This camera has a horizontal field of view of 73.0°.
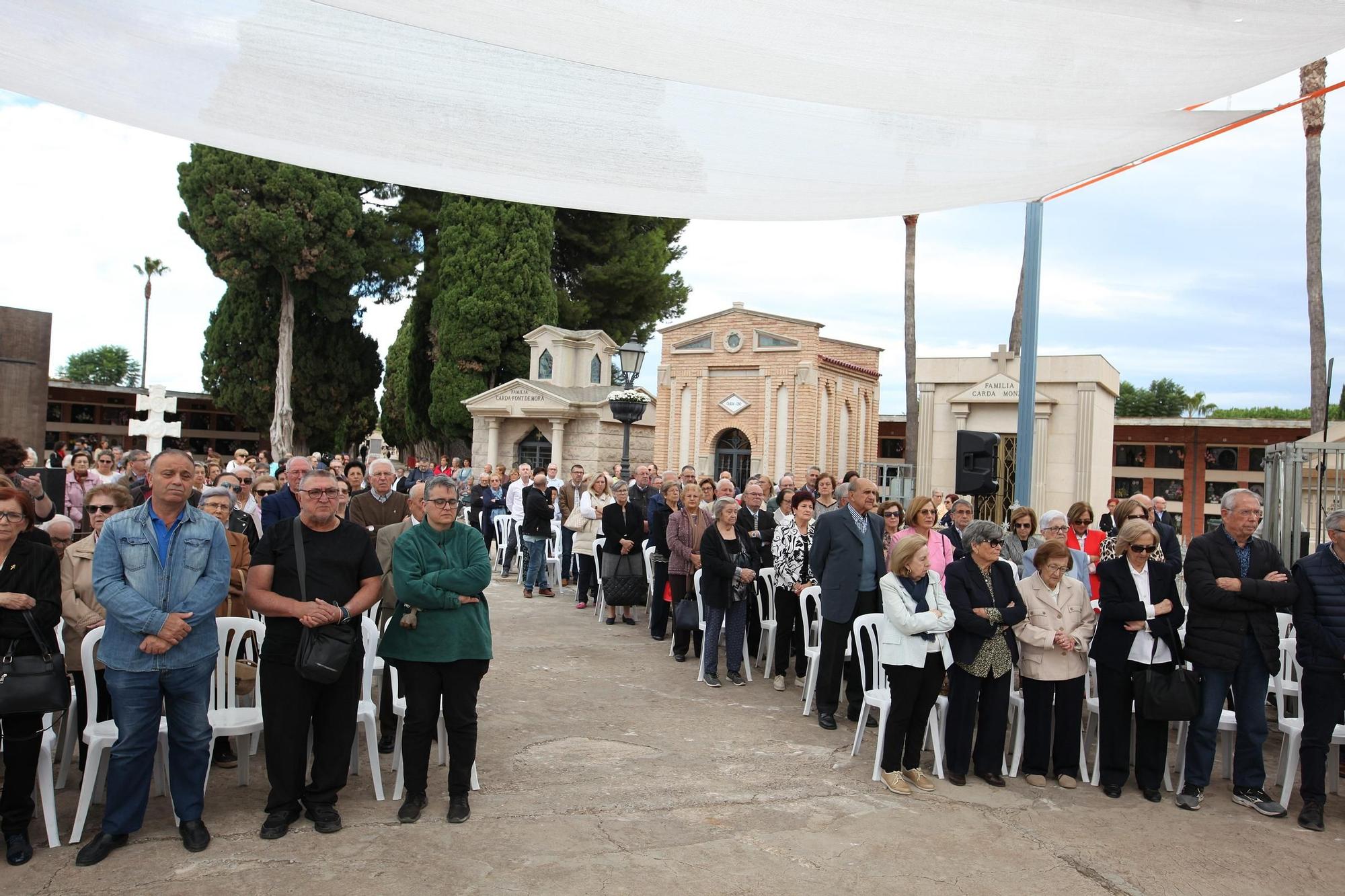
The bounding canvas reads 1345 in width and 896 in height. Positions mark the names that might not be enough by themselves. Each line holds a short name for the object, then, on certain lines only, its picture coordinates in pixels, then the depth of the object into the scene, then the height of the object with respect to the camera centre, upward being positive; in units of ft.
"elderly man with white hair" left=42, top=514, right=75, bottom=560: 15.49 -1.48
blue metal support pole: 22.49 +3.13
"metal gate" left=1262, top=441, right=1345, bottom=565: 23.81 +0.23
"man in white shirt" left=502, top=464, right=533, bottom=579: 40.24 -1.44
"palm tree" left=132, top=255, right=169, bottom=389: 200.64 +39.53
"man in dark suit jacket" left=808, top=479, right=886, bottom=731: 19.81 -2.05
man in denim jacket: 12.12 -2.55
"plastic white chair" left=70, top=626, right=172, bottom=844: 12.71 -4.13
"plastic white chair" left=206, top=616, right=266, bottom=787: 14.24 -3.68
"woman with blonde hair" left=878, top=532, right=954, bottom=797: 16.06 -3.01
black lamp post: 43.01 +3.18
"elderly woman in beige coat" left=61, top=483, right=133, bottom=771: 13.91 -2.50
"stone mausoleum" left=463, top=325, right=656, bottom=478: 82.38 +4.87
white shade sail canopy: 11.33 +5.49
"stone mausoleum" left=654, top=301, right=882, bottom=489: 76.07 +6.80
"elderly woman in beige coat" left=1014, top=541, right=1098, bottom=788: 16.72 -3.15
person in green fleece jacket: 13.80 -2.75
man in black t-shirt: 13.08 -2.56
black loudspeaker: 25.73 +0.62
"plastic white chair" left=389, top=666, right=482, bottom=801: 14.71 -4.98
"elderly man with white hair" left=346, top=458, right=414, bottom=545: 19.54 -0.98
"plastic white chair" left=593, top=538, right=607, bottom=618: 32.71 -3.71
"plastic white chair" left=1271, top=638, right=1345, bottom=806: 15.98 -4.55
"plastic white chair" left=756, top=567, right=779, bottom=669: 24.52 -3.99
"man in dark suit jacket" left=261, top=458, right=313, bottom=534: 21.83 -1.15
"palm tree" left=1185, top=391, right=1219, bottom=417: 228.78 +22.88
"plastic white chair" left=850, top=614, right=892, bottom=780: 16.81 -4.03
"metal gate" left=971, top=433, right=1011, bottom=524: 54.95 -0.39
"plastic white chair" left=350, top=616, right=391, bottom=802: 14.55 -4.07
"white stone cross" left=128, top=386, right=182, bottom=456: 47.57 +1.29
